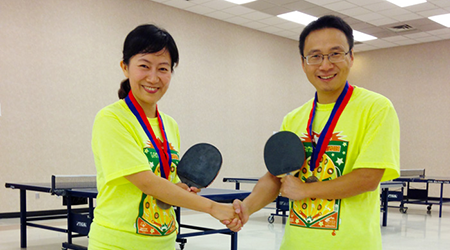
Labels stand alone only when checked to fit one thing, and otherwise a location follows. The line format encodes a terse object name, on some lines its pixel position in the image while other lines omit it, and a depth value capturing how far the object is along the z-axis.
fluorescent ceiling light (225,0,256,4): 8.92
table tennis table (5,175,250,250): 4.44
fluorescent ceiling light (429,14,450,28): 9.82
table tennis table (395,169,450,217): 8.69
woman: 1.60
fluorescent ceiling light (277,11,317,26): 9.80
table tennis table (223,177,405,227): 7.34
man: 1.49
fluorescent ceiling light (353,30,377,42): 11.43
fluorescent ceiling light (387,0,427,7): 8.75
